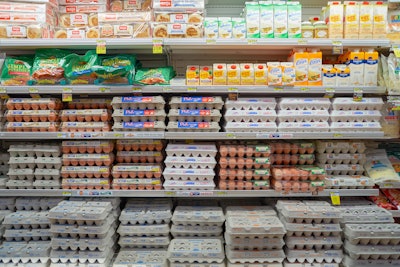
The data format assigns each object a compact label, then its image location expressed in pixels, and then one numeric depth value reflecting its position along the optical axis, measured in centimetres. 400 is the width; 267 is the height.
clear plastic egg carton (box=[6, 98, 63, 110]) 248
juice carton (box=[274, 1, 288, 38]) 245
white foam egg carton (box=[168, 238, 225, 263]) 218
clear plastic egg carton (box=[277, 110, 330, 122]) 244
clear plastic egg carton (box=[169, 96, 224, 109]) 244
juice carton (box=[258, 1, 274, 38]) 245
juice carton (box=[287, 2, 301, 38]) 245
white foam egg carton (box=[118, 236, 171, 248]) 243
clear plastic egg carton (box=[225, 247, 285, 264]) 221
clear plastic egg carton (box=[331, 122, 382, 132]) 244
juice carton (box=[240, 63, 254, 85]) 244
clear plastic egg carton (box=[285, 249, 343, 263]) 227
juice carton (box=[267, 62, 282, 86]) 241
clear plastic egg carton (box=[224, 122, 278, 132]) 243
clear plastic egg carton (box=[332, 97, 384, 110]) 246
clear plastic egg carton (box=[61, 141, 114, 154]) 252
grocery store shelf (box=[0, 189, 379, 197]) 246
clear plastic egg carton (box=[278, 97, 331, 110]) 246
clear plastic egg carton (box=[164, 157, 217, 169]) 248
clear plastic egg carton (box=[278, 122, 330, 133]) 243
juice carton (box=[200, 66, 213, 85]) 247
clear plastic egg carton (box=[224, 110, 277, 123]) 244
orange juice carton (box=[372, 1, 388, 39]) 245
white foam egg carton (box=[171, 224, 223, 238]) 243
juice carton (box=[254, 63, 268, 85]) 244
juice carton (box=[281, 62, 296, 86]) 240
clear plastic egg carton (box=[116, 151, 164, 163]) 255
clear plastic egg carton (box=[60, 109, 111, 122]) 248
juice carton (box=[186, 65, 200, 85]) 248
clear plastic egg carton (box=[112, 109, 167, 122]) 243
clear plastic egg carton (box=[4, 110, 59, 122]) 246
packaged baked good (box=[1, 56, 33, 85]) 251
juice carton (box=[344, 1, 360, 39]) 244
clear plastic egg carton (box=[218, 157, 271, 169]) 246
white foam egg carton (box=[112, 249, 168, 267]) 222
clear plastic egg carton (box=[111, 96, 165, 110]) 243
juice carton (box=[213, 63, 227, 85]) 244
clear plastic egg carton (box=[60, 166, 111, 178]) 250
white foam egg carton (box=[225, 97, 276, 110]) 247
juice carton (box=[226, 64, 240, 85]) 244
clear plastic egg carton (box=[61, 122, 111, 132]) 247
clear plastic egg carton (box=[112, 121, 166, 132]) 243
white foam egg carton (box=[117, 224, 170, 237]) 242
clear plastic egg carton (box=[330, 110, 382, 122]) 245
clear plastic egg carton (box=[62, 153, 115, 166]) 251
